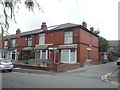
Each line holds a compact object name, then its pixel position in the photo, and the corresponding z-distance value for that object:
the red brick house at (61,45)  14.22
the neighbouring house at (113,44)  42.50
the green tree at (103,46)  25.74
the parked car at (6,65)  10.14
